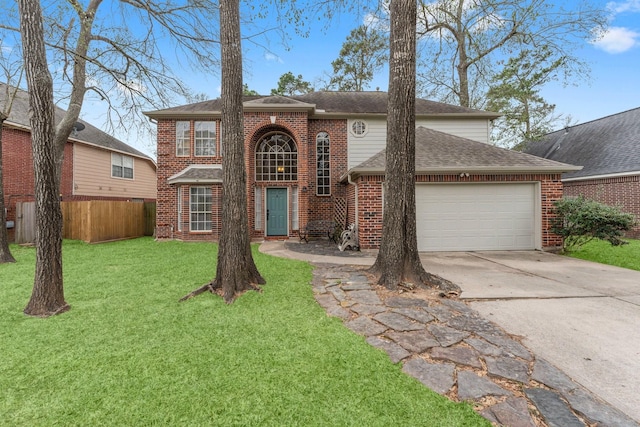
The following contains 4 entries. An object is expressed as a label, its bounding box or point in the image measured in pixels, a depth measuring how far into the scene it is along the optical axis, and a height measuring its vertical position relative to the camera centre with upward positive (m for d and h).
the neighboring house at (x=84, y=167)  11.25 +2.39
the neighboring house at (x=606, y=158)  11.83 +2.58
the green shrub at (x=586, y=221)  6.86 -0.30
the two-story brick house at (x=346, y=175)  8.10 +1.16
